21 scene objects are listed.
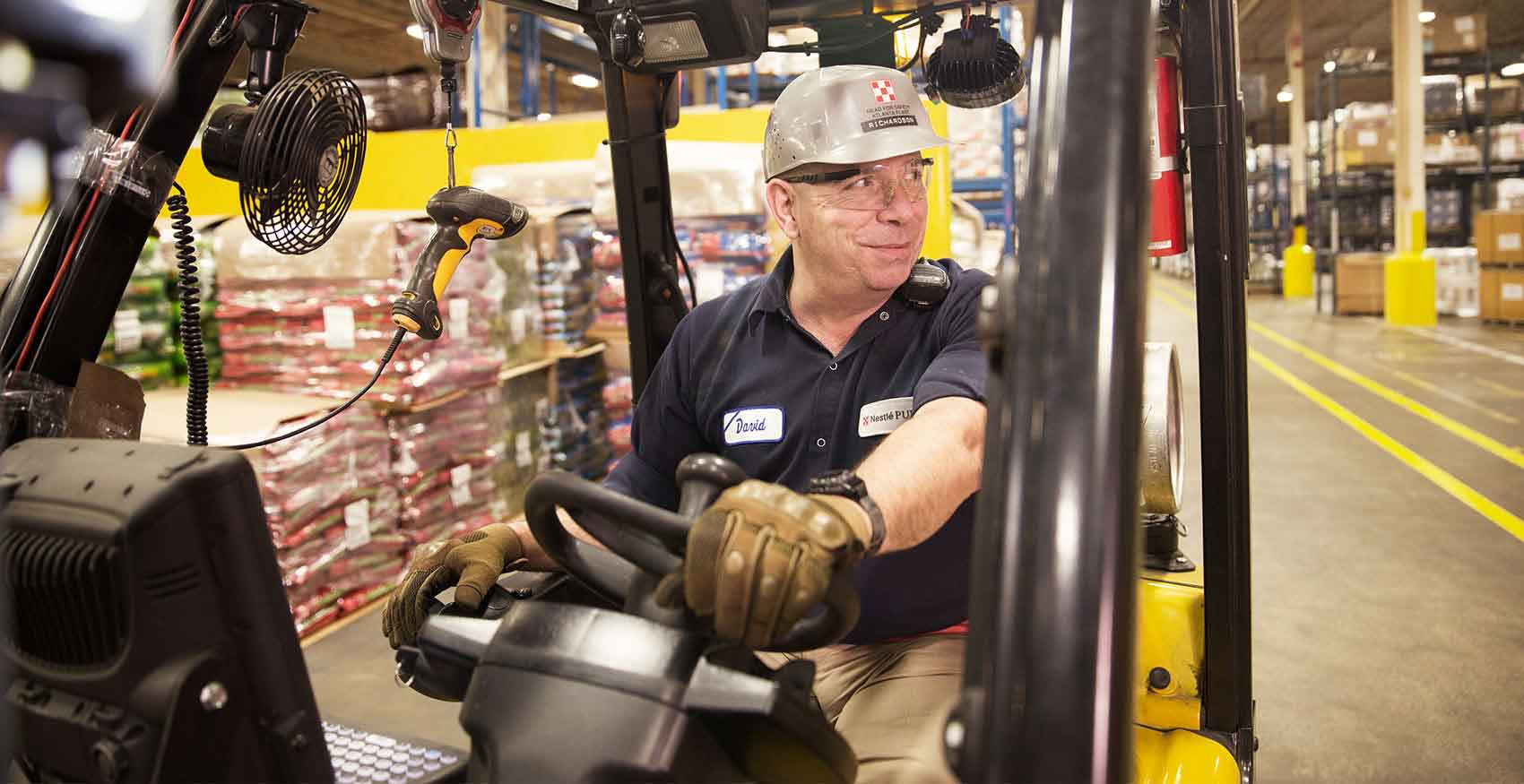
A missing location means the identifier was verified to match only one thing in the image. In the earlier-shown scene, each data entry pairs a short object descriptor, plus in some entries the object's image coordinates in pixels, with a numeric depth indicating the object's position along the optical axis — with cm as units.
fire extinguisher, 216
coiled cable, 187
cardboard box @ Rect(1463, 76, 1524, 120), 1628
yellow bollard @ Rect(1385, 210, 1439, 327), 1421
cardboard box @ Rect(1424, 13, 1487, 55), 1548
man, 179
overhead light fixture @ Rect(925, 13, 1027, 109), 237
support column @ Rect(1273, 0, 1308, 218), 1907
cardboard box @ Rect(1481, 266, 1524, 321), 1329
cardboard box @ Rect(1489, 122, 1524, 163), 1588
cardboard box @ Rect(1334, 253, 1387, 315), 1605
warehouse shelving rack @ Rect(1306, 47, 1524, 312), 1581
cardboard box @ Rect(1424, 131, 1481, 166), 1648
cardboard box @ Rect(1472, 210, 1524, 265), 1316
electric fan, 167
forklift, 77
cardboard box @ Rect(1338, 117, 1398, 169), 1673
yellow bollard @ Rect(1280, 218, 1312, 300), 2108
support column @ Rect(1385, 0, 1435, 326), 1330
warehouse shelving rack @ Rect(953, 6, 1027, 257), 749
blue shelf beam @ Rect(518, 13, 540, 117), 902
